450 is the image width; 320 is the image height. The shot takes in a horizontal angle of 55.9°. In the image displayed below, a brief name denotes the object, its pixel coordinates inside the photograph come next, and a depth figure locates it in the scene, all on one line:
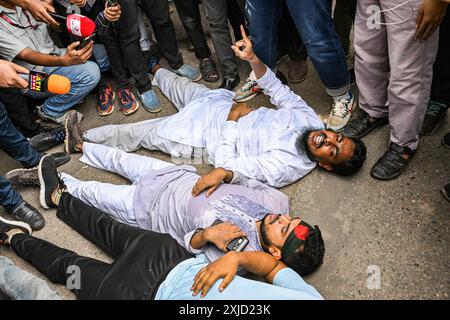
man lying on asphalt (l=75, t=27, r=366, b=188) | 2.80
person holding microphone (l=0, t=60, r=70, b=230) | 2.80
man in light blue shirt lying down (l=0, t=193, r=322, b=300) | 2.04
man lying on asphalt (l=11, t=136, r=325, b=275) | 2.31
